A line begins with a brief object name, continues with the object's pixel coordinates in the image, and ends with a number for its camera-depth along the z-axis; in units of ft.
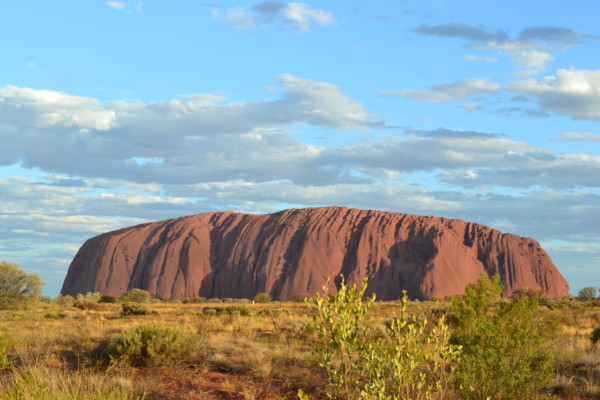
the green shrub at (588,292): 213.66
